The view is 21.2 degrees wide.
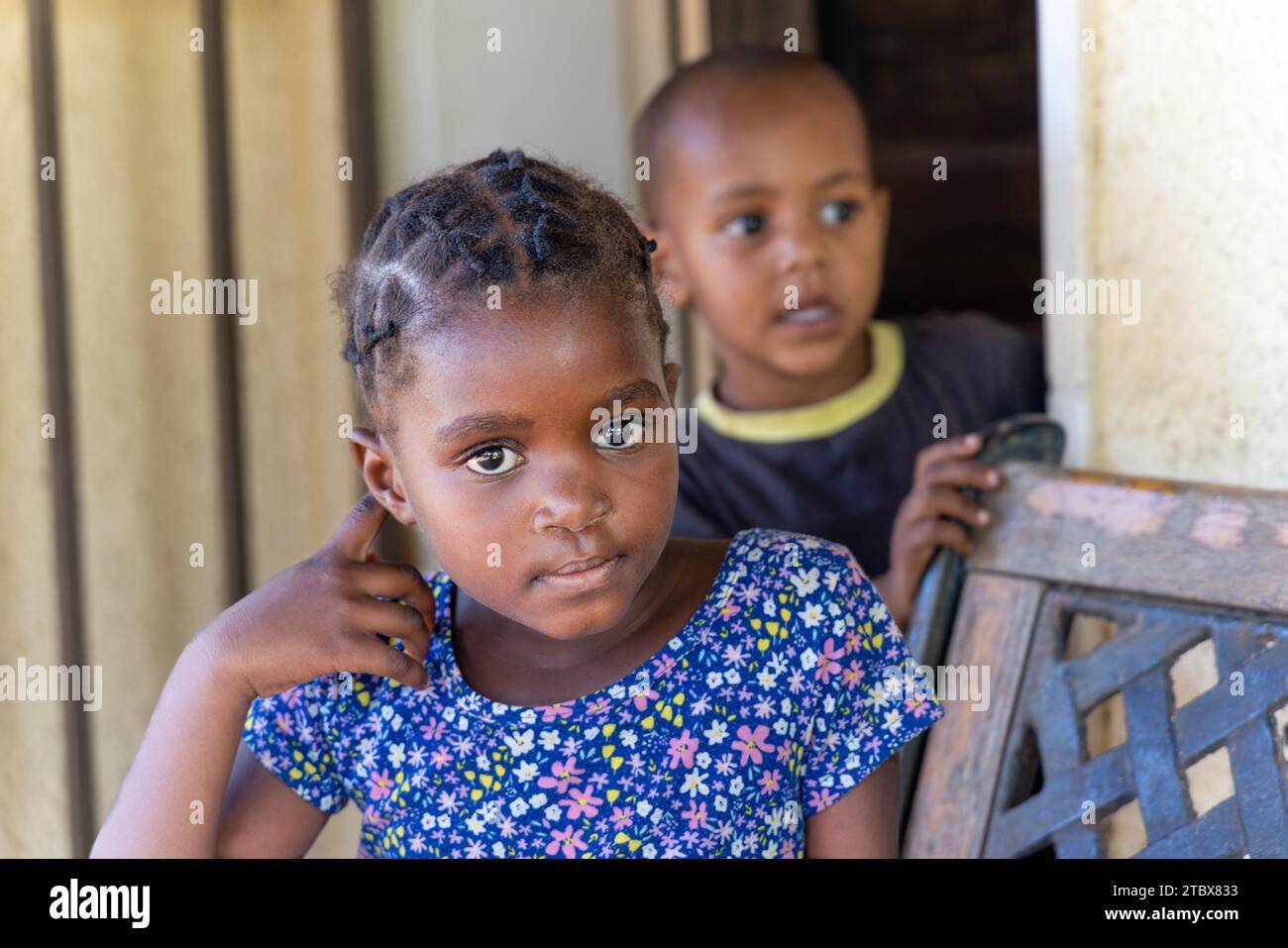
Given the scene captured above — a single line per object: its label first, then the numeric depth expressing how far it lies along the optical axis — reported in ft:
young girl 4.23
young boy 5.53
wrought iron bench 4.47
